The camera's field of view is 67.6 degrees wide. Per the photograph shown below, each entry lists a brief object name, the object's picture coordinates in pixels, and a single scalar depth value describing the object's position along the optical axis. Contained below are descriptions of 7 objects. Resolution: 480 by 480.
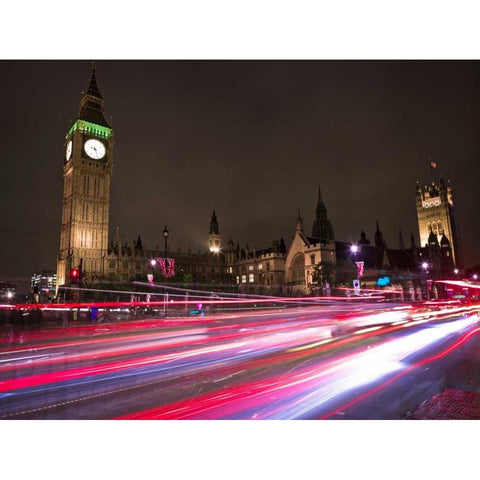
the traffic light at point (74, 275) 24.53
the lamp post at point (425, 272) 77.44
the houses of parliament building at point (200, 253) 74.81
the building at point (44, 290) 38.49
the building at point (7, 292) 47.97
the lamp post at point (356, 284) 32.43
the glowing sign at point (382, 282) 59.96
